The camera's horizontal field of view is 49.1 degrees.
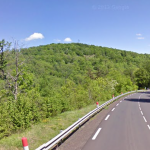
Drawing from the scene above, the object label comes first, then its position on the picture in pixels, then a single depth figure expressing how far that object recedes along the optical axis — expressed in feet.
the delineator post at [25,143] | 18.15
